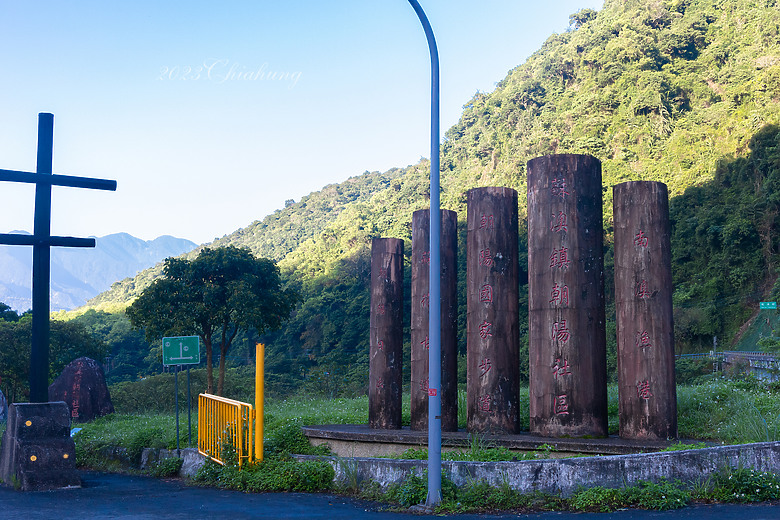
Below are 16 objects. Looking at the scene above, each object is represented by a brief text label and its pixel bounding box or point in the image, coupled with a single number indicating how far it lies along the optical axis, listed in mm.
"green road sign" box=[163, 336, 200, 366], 12938
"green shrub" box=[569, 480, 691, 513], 7879
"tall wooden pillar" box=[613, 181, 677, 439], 10391
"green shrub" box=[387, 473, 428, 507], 8508
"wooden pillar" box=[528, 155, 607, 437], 10789
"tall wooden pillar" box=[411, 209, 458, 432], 12656
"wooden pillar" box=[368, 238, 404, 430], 13352
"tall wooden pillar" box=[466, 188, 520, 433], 11578
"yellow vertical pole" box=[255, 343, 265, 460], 10234
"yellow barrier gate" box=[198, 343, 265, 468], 10562
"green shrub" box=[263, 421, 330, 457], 12094
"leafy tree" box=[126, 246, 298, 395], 26875
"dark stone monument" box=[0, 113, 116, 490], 10953
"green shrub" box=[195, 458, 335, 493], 9969
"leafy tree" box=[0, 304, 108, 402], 33938
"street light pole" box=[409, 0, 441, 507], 8242
